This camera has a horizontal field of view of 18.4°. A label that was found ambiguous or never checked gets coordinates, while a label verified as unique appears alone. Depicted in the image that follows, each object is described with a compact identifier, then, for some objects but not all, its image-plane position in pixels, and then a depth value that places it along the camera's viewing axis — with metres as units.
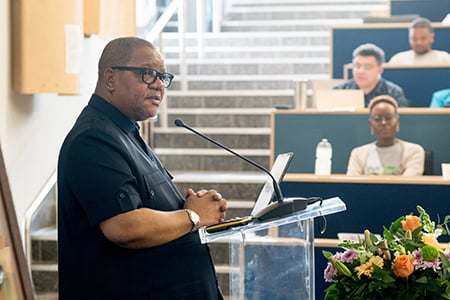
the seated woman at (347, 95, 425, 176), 8.38
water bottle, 8.21
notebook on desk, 9.52
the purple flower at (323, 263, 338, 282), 3.29
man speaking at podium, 3.25
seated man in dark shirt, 10.35
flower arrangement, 3.15
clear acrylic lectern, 3.29
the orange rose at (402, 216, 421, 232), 3.34
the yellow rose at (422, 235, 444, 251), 3.23
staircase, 9.10
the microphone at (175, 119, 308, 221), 3.25
